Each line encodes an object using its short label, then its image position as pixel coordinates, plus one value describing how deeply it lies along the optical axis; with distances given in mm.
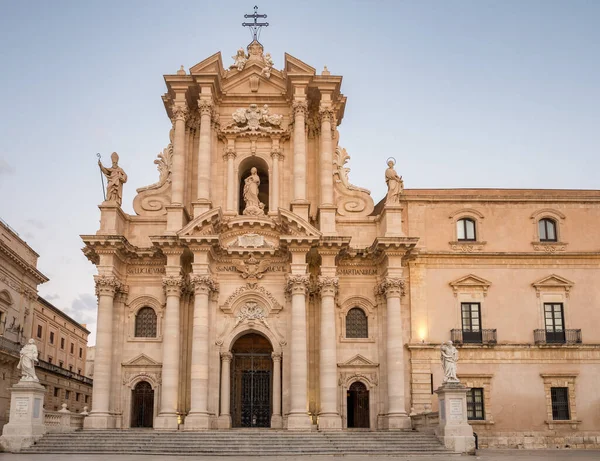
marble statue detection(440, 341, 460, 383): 29438
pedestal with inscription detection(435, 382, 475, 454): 28047
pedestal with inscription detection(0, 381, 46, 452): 28547
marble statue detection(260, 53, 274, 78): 38188
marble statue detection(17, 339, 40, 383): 30625
